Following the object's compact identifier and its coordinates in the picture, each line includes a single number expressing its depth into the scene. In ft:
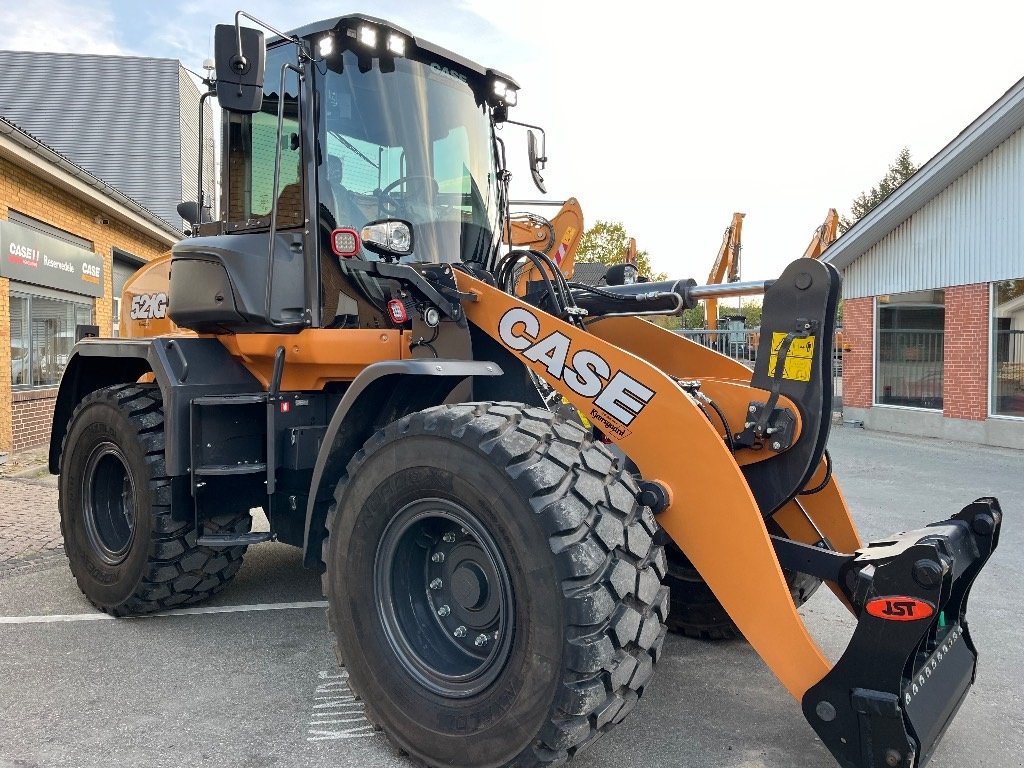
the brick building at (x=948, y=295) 43.11
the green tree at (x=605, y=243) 138.92
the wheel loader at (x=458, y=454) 8.53
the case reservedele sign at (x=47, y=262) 34.04
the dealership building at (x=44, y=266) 34.04
